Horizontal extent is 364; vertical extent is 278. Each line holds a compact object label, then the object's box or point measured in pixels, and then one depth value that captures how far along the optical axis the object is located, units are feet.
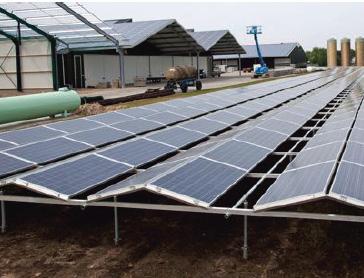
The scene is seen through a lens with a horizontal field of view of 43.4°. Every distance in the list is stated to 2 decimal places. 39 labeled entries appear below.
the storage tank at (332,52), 528.22
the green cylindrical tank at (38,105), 90.74
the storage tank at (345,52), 542.98
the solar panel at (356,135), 45.11
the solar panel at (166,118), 65.85
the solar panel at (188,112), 72.59
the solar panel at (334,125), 54.70
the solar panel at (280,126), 57.20
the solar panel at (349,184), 26.46
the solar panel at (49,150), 43.09
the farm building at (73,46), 150.30
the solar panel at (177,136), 50.24
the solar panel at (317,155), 36.63
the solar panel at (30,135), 49.94
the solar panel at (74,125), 56.59
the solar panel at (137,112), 69.72
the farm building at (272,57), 403.13
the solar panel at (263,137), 48.16
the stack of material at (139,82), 208.33
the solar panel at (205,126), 58.80
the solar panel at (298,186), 27.37
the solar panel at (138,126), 58.56
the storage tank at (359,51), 515.83
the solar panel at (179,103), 81.92
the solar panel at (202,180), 30.74
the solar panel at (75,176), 33.53
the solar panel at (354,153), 35.84
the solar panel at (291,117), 65.38
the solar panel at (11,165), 38.96
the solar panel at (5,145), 46.80
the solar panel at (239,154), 39.49
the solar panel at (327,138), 45.52
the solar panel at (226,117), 66.63
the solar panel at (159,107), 75.75
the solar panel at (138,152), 42.22
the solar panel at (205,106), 80.24
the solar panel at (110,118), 63.00
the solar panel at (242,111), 73.67
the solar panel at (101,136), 51.01
